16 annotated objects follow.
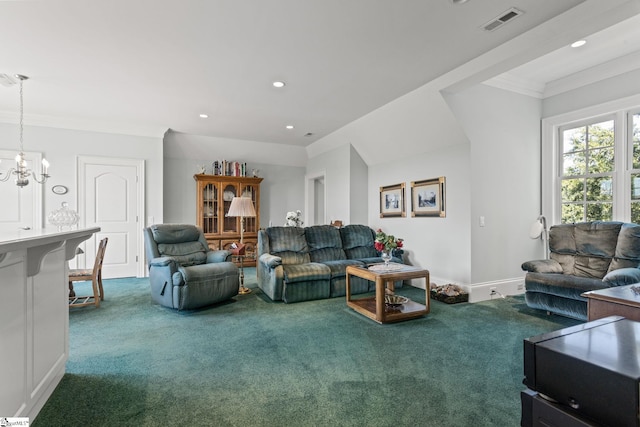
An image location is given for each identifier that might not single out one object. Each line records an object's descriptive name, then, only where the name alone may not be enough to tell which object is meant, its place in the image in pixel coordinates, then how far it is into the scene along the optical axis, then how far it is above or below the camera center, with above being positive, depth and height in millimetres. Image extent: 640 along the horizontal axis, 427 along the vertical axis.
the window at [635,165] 3729 +552
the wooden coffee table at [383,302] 3199 -925
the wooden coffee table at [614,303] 1727 -518
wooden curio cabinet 6508 +152
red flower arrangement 3678 -350
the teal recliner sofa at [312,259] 4012 -678
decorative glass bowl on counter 2152 -28
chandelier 3479 +508
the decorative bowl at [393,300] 3488 -970
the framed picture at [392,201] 5203 +205
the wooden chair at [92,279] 3816 -832
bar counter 1401 -555
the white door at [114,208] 5289 +97
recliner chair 3533 -658
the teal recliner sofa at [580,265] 3139 -573
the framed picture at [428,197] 4461 +222
